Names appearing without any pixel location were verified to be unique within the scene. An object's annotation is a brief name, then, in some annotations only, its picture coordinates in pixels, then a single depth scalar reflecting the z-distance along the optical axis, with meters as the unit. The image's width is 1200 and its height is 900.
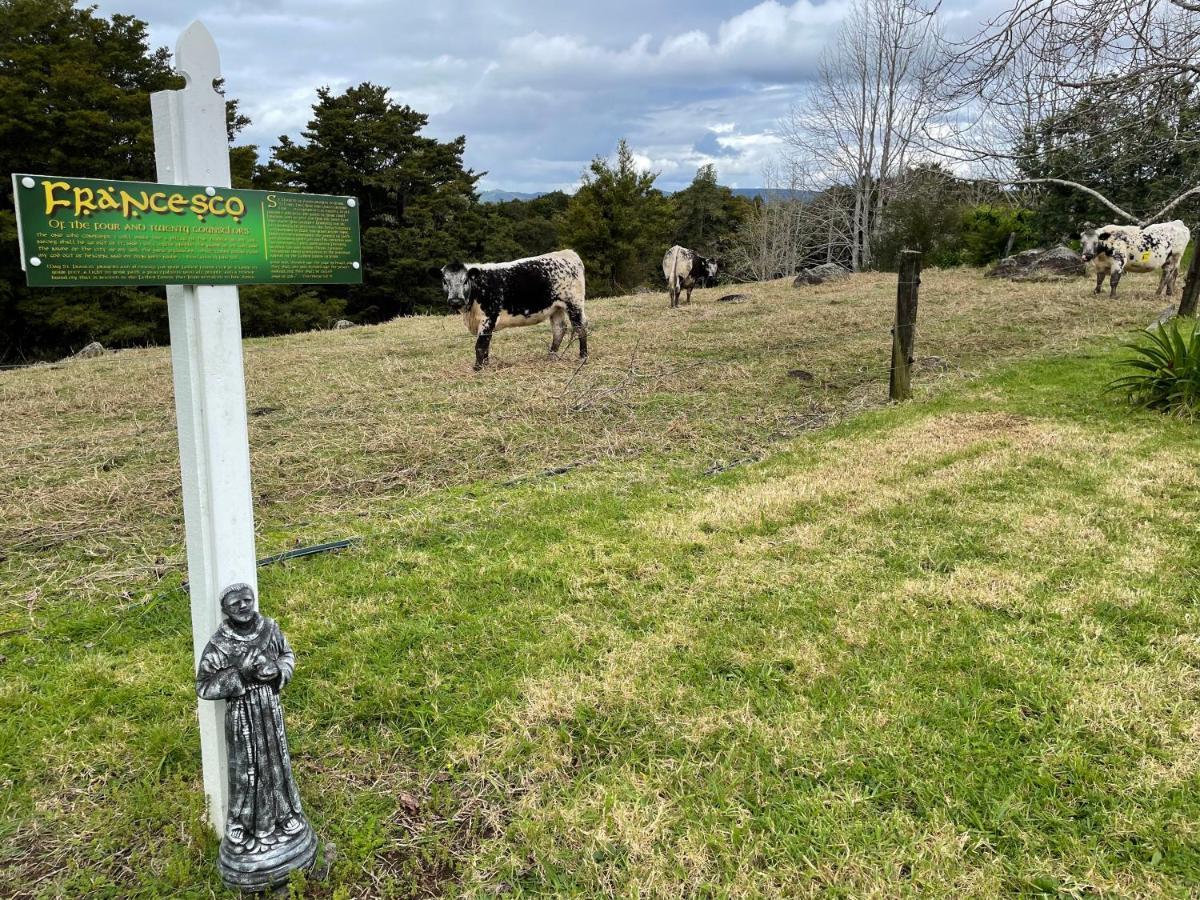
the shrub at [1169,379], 6.27
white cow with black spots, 12.69
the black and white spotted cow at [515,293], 9.12
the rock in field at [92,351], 13.45
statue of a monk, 1.94
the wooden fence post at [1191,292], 10.61
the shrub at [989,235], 24.86
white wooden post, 1.89
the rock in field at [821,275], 19.09
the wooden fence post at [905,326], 7.21
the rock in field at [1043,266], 16.41
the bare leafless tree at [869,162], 27.70
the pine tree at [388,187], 29.34
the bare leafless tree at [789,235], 33.56
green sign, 1.71
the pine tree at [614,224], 32.94
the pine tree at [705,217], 39.75
